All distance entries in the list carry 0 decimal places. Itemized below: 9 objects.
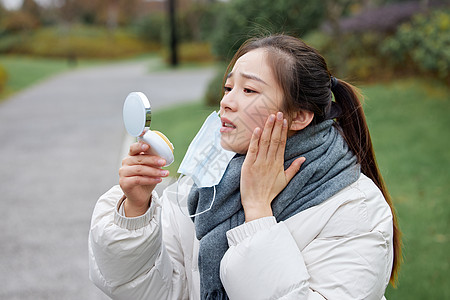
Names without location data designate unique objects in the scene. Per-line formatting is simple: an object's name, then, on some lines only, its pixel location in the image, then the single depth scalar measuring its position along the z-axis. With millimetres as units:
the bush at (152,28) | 40812
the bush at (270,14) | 9367
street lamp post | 24400
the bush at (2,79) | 16950
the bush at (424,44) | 8906
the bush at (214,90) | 11688
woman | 1434
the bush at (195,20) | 28328
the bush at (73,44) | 35219
